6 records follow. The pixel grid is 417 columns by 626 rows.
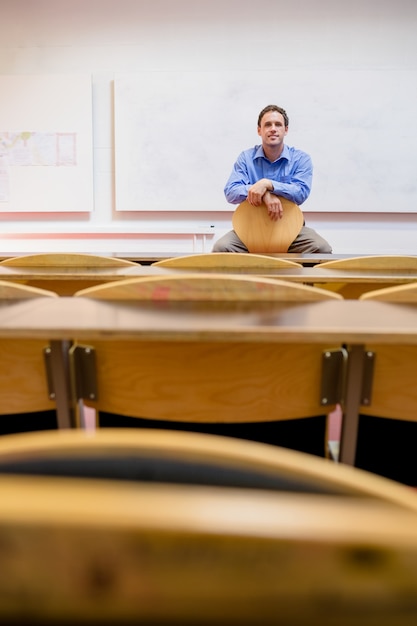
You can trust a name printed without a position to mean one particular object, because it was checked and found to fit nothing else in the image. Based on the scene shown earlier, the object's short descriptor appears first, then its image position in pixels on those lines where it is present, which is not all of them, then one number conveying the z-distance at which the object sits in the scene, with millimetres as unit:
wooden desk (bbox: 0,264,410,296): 1592
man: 2756
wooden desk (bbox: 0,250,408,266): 2219
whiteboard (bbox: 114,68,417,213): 4379
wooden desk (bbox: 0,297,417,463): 693
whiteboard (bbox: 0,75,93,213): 4441
